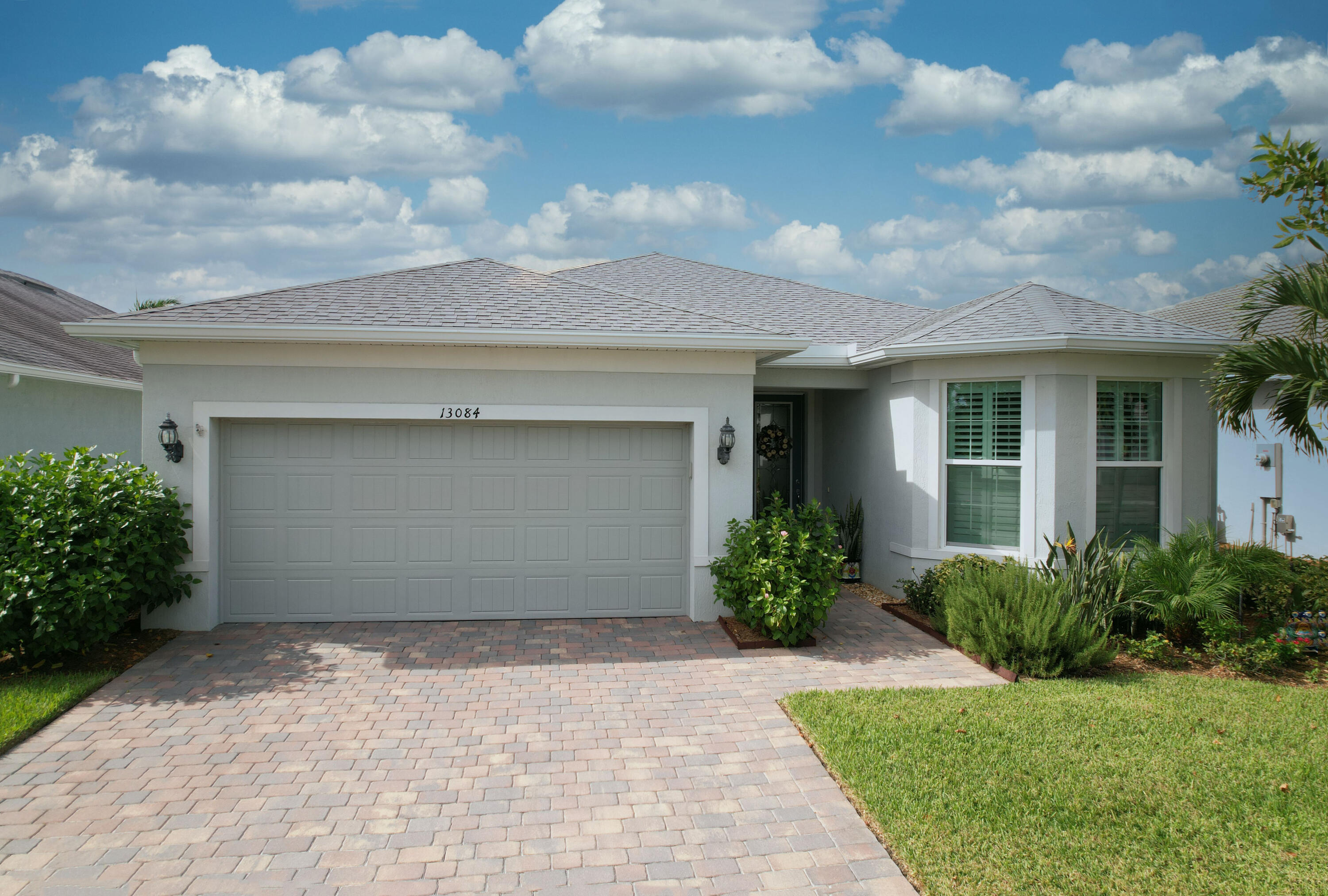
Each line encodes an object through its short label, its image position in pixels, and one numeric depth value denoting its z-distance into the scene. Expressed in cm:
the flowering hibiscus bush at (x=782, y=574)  739
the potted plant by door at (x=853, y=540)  1080
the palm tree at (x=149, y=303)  2597
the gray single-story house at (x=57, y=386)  1110
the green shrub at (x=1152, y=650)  710
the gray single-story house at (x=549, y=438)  793
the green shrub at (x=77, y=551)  634
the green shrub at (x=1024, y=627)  668
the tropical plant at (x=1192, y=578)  718
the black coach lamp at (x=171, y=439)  767
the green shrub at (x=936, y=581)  839
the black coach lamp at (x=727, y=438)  831
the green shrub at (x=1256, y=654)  687
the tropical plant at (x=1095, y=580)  730
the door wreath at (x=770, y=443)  1230
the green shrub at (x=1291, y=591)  712
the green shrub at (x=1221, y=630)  710
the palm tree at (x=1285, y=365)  628
